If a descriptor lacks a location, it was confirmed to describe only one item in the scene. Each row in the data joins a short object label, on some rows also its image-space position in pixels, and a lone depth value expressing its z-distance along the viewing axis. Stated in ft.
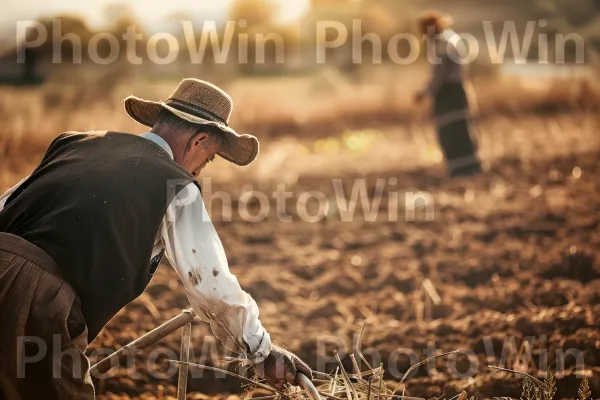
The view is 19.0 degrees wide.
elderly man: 18.33
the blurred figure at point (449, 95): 61.26
